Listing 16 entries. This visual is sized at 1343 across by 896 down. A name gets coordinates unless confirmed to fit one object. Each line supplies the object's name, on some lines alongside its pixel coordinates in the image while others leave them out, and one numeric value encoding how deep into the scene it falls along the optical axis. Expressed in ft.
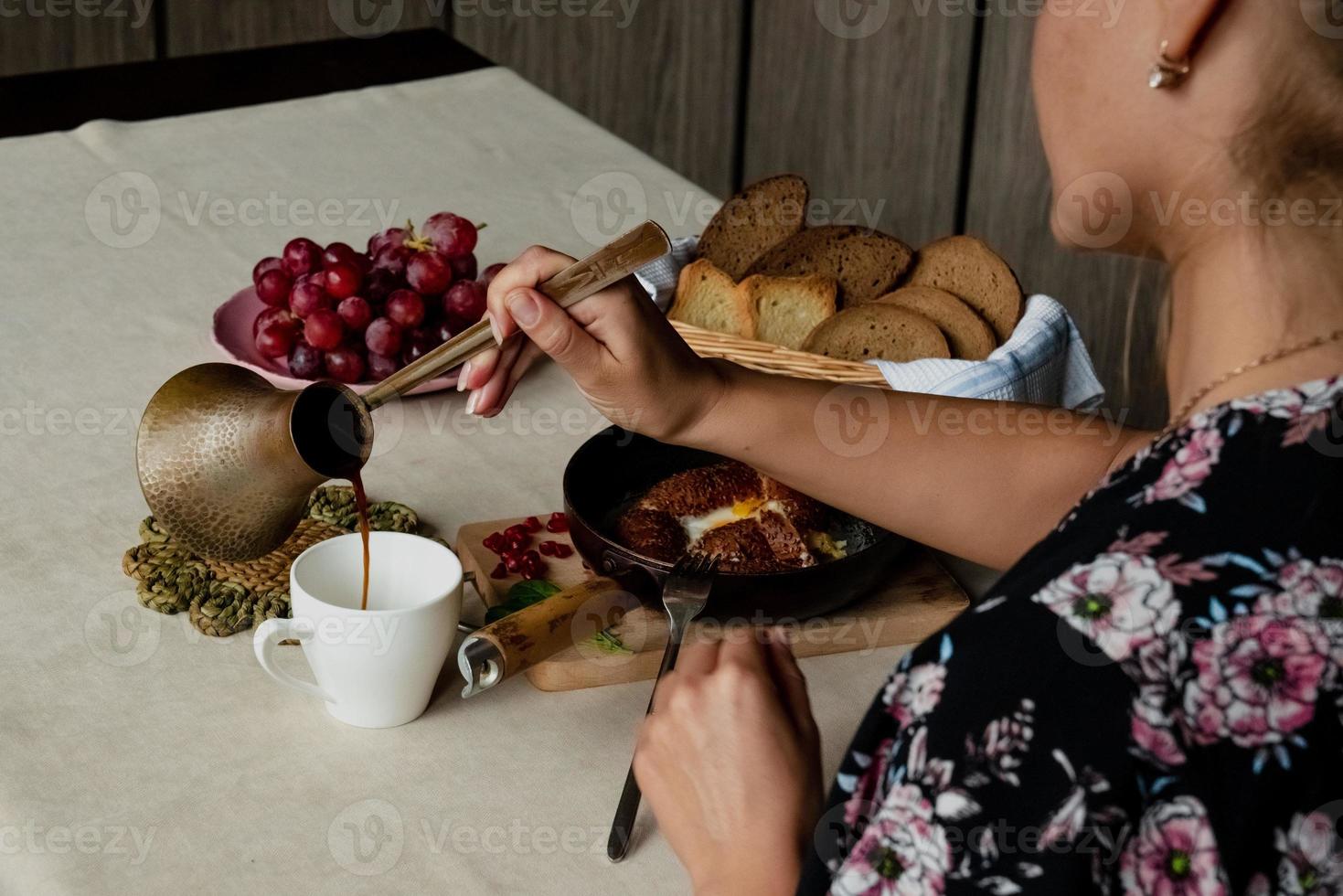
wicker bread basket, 5.73
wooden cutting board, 5.17
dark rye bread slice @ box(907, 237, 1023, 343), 6.05
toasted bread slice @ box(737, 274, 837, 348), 6.13
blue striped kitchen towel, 5.76
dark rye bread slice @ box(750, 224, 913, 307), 6.35
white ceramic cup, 4.92
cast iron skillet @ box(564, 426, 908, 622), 5.19
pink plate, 6.01
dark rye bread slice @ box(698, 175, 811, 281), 6.45
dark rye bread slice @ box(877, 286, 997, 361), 6.03
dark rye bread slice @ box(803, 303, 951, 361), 5.97
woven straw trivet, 5.26
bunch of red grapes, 5.98
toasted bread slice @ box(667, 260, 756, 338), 6.08
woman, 4.20
